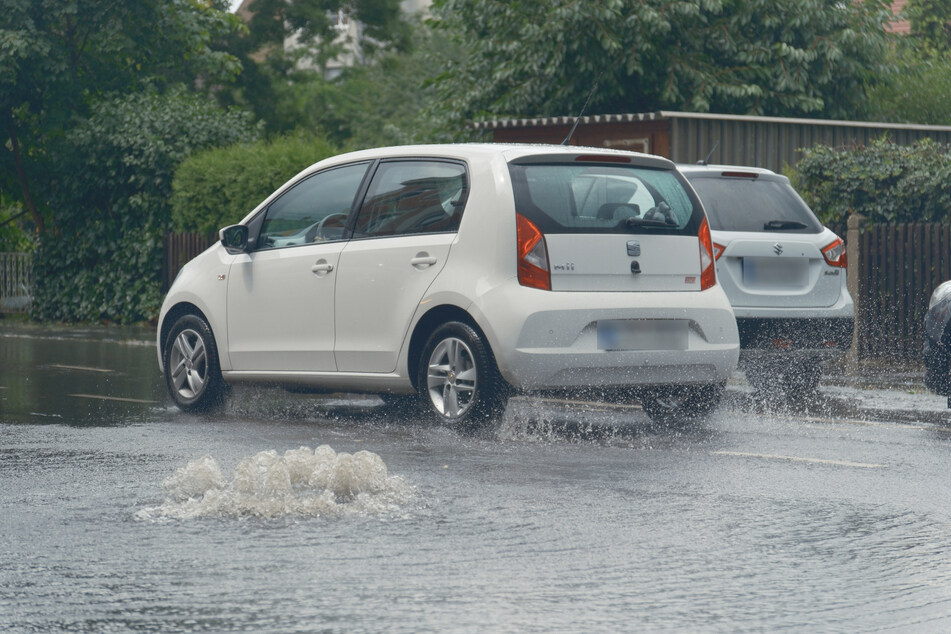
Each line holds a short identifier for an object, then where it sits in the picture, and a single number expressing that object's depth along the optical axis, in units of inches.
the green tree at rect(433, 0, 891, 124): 971.9
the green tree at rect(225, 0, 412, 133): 1786.4
